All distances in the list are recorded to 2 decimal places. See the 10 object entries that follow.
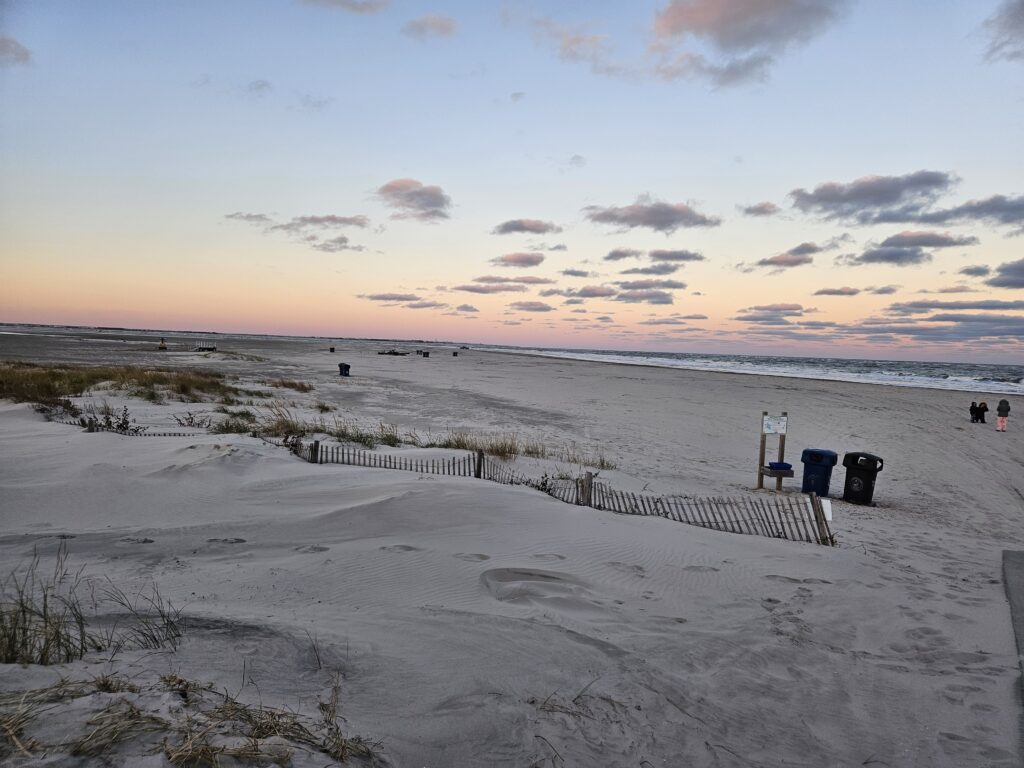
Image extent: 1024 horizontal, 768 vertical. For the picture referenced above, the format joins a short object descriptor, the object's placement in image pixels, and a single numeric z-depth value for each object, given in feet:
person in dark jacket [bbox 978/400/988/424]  78.78
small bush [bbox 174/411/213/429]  45.39
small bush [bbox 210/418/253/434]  42.80
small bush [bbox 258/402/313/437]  43.29
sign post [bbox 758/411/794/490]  35.88
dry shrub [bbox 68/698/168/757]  6.91
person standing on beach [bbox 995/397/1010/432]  69.26
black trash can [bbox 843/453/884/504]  35.17
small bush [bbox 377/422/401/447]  43.37
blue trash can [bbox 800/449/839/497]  36.01
